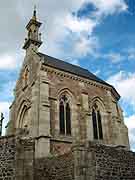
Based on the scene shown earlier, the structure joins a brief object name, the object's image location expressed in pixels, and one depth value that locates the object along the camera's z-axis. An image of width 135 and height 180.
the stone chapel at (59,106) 20.70
